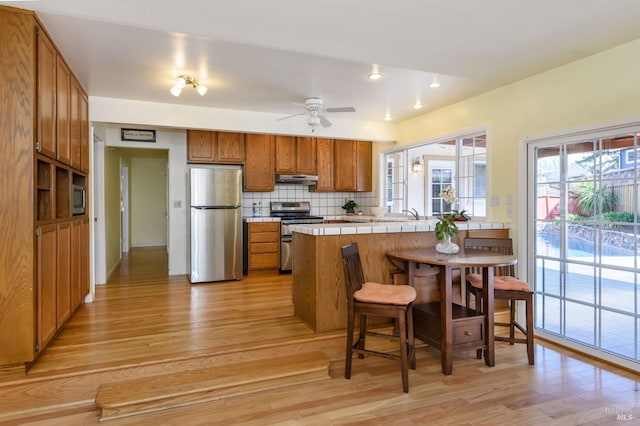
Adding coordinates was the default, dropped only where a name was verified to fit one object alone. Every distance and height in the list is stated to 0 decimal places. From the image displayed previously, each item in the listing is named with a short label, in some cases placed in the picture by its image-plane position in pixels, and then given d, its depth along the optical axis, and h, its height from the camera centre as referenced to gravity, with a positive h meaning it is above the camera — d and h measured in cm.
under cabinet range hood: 576 +48
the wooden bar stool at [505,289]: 280 -62
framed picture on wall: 500 +102
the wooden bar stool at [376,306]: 241 -64
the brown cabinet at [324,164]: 599 +74
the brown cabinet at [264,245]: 544 -52
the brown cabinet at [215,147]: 518 +89
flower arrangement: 295 -12
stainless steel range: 544 -13
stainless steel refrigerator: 483 -19
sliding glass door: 271 -24
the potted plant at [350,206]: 641 +5
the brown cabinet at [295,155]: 572 +86
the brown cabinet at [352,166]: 609 +72
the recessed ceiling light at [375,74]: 313 +119
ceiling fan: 400 +109
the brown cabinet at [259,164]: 552 +69
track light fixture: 319 +112
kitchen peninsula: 301 -41
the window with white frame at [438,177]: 422 +45
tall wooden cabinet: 217 +14
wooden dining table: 260 -79
